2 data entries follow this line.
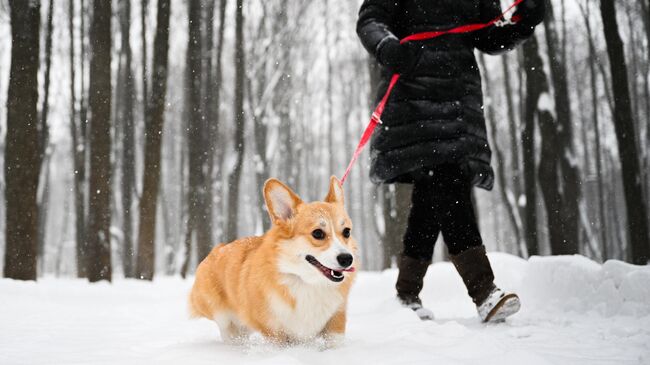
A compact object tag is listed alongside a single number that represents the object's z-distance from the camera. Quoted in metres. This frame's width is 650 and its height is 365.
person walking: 3.40
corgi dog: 2.70
